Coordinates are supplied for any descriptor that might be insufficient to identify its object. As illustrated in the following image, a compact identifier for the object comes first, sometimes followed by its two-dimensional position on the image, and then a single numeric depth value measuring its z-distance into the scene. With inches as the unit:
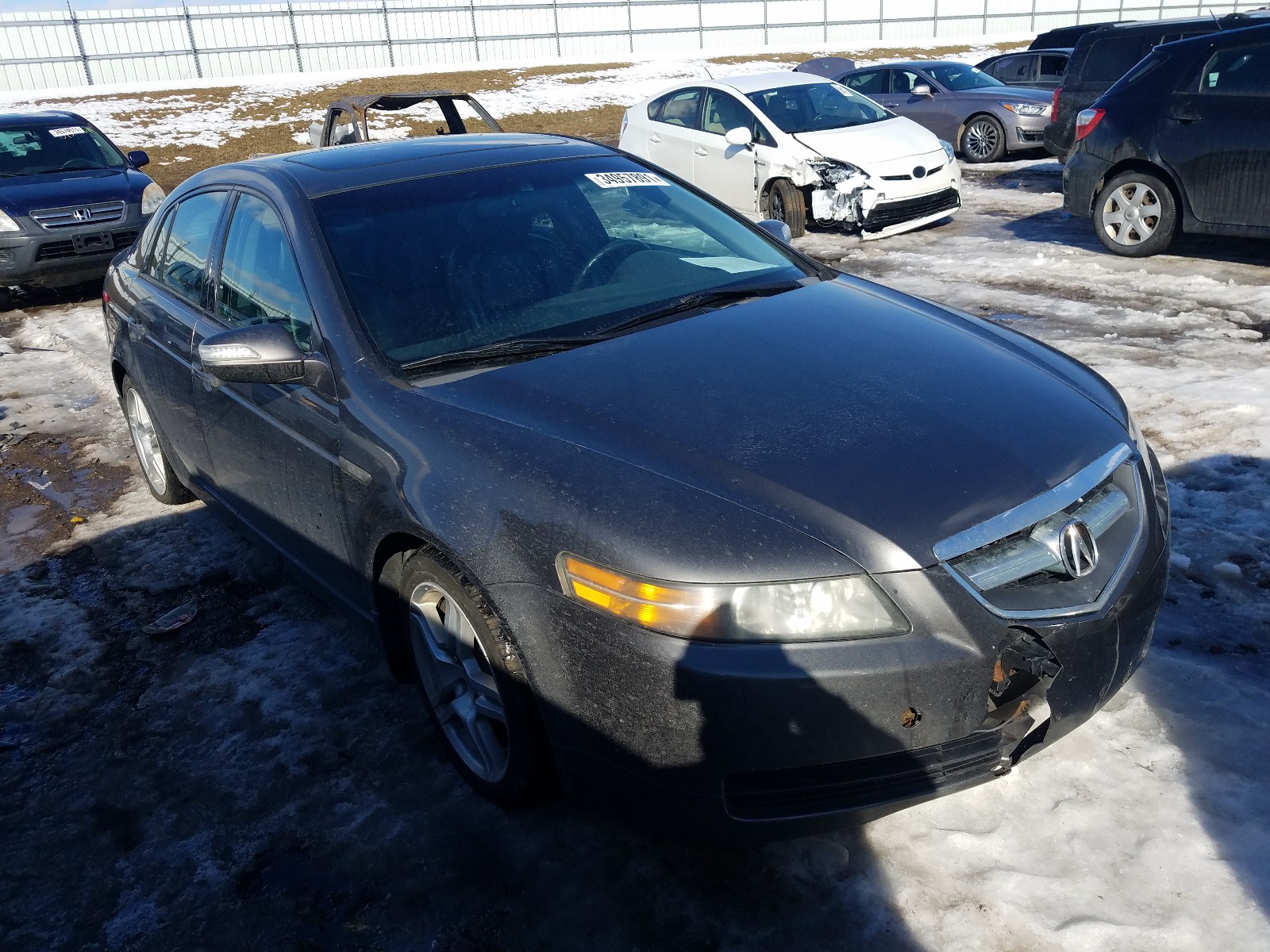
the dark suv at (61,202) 385.7
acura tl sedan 85.3
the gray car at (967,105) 557.6
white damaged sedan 390.3
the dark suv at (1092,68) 459.8
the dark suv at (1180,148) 294.5
